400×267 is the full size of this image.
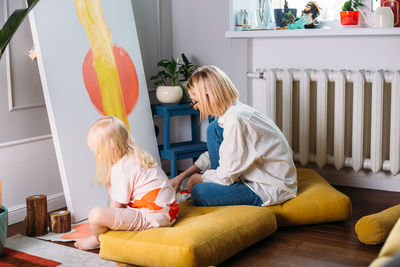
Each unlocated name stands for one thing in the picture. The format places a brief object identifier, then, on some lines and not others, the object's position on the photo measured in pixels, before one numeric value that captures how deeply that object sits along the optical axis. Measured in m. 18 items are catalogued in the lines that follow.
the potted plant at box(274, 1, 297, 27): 3.60
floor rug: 2.36
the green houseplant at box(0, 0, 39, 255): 2.31
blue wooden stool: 3.49
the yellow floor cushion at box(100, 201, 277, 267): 2.18
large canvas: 2.81
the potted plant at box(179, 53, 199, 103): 3.69
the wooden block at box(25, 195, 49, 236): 2.67
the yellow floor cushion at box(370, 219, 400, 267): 1.12
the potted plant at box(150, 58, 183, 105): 3.58
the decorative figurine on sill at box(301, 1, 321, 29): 3.50
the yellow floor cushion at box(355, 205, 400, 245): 2.42
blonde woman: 2.67
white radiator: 3.19
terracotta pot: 3.34
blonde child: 2.36
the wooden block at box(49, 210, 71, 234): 2.72
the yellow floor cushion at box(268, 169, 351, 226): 2.71
